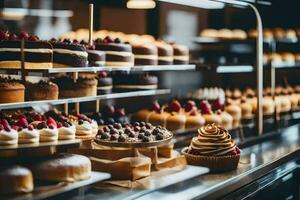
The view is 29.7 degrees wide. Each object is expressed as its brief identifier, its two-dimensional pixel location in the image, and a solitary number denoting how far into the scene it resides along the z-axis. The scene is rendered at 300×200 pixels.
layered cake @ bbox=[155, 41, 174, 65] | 4.57
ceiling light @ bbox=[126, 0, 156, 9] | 4.42
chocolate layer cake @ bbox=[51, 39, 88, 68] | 3.45
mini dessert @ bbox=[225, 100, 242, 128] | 5.08
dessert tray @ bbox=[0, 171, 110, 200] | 2.69
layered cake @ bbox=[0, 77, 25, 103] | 3.18
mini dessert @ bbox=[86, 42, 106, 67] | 3.78
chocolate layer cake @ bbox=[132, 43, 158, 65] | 4.39
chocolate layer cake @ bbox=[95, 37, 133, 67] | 4.00
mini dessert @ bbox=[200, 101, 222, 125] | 4.71
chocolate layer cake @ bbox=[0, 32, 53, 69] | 3.29
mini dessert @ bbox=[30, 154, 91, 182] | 2.92
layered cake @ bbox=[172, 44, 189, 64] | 4.70
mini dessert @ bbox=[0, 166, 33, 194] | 2.70
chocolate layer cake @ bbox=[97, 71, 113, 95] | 4.22
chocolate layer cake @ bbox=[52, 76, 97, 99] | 3.75
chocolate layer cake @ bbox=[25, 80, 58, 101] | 3.40
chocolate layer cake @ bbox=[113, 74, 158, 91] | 4.56
